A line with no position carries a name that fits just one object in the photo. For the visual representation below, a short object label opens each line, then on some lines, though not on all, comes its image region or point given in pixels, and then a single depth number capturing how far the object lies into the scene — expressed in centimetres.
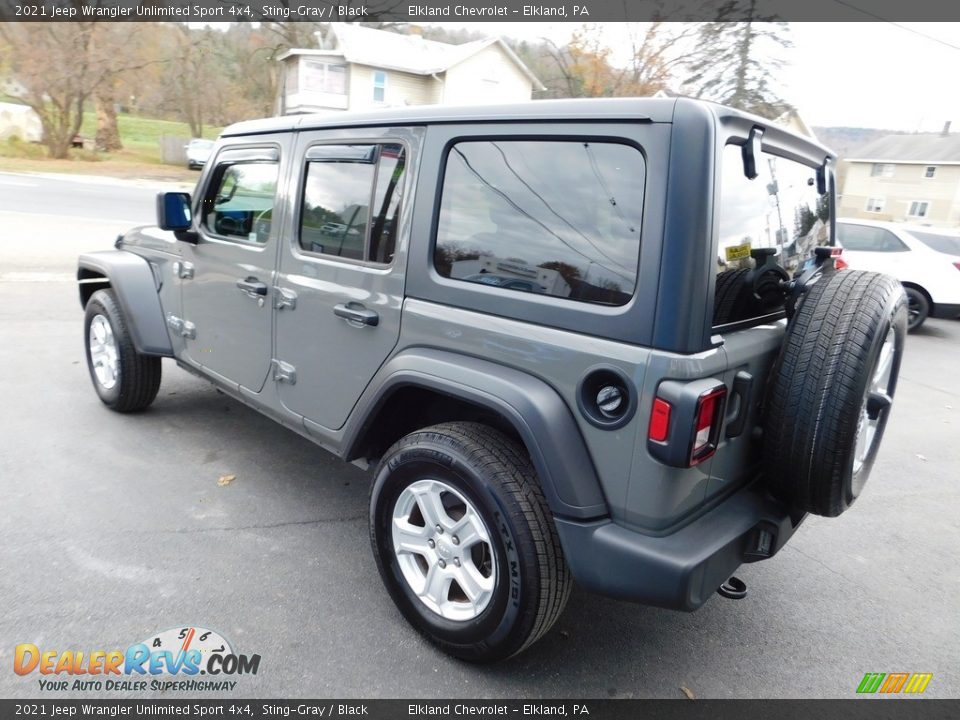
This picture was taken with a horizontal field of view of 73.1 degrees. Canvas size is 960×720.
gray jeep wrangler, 195
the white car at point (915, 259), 928
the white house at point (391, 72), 3319
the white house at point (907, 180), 4575
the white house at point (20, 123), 3183
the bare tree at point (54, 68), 2792
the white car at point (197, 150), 2884
